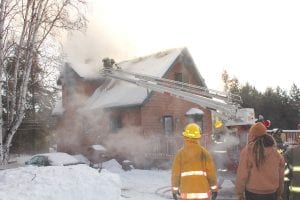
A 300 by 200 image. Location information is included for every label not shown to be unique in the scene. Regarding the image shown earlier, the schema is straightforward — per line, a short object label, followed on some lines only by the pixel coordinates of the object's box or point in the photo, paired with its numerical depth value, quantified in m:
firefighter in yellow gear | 6.32
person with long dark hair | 5.38
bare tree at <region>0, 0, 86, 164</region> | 13.42
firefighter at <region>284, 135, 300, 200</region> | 5.45
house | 22.70
